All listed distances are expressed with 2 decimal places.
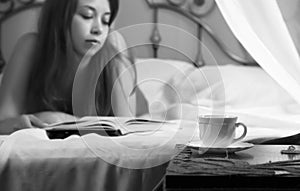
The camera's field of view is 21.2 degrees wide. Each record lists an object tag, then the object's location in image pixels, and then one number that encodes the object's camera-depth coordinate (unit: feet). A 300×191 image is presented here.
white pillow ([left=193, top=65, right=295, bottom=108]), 9.12
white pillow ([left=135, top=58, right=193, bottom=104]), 9.33
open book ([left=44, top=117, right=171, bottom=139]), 7.12
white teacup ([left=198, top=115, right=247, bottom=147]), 5.52
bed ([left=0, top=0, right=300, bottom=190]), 6.59
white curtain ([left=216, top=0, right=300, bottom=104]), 6.36
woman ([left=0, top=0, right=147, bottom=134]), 8.41
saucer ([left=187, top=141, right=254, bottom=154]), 5.49
